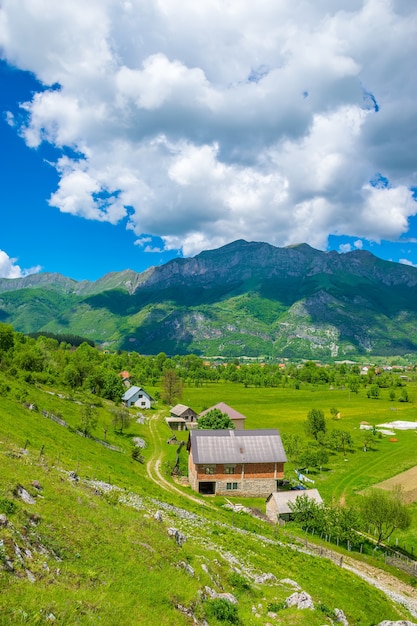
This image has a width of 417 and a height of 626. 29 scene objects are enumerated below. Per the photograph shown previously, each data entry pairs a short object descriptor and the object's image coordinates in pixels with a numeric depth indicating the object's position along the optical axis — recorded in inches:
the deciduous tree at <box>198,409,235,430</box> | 3201.3
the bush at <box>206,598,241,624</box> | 717.3
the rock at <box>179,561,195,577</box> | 843.3
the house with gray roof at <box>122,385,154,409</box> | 5241.1
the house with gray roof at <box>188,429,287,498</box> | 2410.2
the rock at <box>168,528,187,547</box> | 1027.3
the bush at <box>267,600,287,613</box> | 844.0
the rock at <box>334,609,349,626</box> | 911.0
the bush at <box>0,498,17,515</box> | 737.3
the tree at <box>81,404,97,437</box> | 2710.6
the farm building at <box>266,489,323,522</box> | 1953.7
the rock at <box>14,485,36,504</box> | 867.9
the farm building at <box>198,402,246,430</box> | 4020.7
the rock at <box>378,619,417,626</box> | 836.9
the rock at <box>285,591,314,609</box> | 878.4
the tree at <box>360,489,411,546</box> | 1811.0
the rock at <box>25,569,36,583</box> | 590.2
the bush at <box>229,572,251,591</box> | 914.1
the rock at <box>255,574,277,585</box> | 1016.5
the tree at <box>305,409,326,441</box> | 3850.9
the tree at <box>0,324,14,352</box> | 4069.9
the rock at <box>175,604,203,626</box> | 685.3
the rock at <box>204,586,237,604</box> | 797.2
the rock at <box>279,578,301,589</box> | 1049.1
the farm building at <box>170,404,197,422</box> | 4559.5
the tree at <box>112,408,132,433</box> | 3383.4
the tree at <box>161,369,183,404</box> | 5871.1
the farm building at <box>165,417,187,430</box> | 4370.1
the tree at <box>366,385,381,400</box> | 7650.1
